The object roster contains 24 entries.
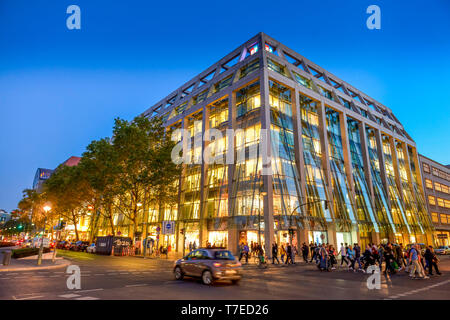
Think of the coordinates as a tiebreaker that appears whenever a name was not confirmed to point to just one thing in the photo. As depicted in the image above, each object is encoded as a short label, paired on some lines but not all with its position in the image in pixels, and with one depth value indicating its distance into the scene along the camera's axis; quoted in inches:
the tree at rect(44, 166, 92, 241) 1820.9
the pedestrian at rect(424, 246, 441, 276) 666.8
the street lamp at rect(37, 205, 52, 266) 759.5
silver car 466.3
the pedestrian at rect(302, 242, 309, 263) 1051.8
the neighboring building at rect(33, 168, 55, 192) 5861.2
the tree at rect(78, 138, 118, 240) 1503.4
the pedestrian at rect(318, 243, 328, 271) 767.1
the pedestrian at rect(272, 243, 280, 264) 986.7
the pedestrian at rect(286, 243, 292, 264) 975.5
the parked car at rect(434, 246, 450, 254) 1934.1
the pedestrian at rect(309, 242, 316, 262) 1032.7
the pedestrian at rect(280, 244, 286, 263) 1065.8
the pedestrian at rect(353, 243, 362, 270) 768.3
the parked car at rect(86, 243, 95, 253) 1610.0
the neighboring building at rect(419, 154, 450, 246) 2504.9
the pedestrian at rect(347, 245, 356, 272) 768.3
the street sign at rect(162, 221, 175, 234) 1104.7
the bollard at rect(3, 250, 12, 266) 699.4
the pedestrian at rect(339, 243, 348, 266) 822.2
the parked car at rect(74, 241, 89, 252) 1839.4
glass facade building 1311.5
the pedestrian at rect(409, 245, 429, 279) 608.2
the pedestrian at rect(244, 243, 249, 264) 988.7
